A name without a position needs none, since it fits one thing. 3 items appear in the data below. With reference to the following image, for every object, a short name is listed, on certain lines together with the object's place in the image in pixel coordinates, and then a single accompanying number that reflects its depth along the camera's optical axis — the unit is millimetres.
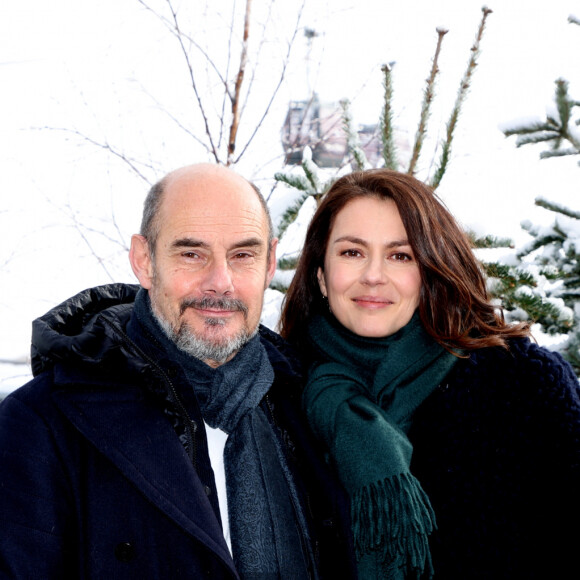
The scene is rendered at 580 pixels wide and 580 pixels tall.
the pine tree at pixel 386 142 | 1626
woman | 1218
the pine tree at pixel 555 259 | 1605
